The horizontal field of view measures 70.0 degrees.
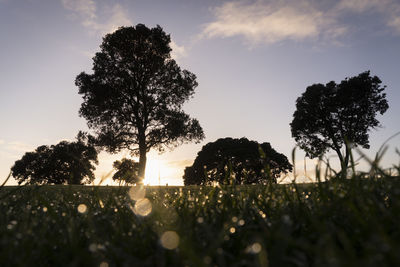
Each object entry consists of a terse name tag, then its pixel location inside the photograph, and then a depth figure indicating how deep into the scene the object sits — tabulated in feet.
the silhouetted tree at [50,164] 141.28
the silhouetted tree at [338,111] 118.93
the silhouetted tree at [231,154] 119.44
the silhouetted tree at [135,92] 95.45
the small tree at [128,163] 88.07
